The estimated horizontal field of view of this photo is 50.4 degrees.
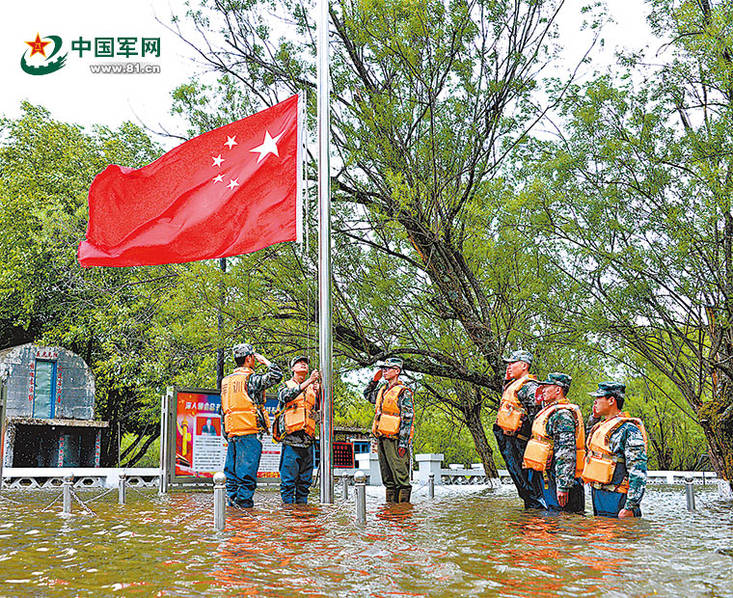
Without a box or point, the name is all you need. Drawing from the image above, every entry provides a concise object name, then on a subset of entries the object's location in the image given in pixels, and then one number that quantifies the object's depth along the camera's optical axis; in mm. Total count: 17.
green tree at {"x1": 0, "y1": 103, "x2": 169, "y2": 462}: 27188
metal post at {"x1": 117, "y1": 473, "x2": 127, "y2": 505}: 11667
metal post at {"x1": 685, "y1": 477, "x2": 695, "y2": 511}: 10977
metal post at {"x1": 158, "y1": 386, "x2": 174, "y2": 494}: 14836
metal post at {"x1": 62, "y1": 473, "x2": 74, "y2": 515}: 9609
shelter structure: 26344
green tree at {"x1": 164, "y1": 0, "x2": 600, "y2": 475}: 13812
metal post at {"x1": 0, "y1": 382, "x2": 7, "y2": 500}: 12094
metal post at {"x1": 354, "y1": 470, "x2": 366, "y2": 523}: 7609
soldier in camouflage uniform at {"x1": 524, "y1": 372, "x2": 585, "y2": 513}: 9336
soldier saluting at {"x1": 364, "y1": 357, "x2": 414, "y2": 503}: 11242
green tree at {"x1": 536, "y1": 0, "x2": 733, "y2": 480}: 13633
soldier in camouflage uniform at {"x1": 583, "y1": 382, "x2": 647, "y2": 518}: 8172
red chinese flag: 10758
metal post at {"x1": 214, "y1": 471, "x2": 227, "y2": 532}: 6938
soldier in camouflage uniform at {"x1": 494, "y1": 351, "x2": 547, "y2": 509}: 10258
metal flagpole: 9750
